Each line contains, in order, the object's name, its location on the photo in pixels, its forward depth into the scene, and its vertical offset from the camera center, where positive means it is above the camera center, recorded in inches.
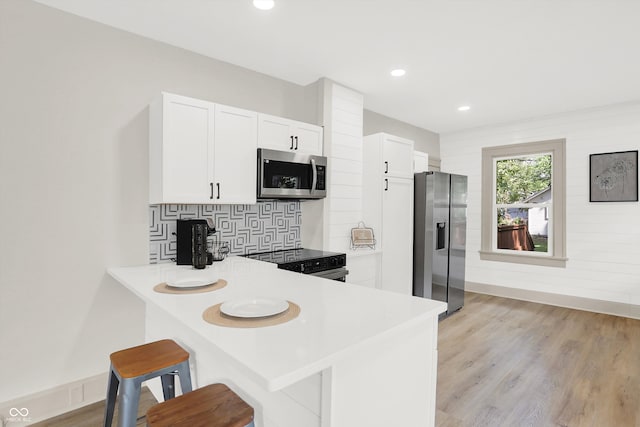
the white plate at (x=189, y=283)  66.6 -14.5
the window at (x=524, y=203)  186.2 +6.3
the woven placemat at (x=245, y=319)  45.6 -15.2
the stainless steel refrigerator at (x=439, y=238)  158.2 -12.0
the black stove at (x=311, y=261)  105.2 -16.0
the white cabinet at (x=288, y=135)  112.3 +27.4
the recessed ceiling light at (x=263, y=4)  85.4 +53.5
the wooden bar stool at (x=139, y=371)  51.1 -25.8
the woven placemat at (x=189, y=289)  64.4 -15.4
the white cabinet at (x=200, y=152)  92.3 +17.3
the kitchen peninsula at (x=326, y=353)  37.4 -16.1
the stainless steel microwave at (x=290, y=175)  110.5 +12.9
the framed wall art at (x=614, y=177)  162.7 +18.8
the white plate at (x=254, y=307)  48.1 -14.4
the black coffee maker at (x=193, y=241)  91.2 -8.5
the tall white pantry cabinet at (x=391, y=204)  147.0 +4.1
